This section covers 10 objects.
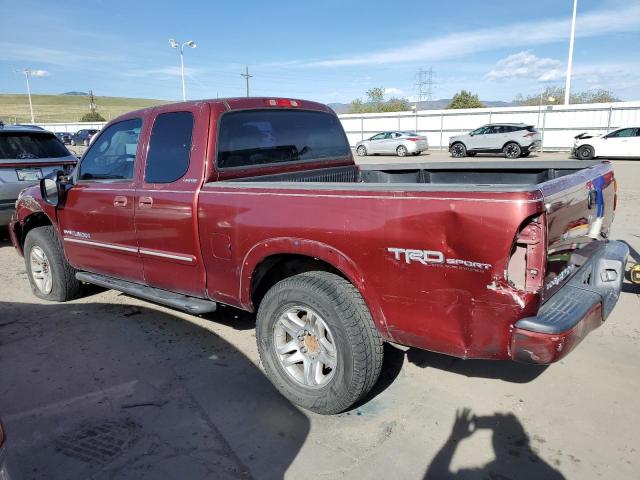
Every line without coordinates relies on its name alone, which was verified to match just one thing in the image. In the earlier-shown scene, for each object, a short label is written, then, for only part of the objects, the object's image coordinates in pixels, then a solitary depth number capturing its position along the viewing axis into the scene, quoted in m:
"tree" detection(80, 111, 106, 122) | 74.44
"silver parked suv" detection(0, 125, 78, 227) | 7.31
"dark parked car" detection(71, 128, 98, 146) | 44.53
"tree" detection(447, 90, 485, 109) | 64.22
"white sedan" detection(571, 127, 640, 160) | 20.67
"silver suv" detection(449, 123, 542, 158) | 23.31
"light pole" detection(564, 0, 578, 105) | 32.22
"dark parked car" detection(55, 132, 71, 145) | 46.20
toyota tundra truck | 2.30
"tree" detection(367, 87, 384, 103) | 81.02
